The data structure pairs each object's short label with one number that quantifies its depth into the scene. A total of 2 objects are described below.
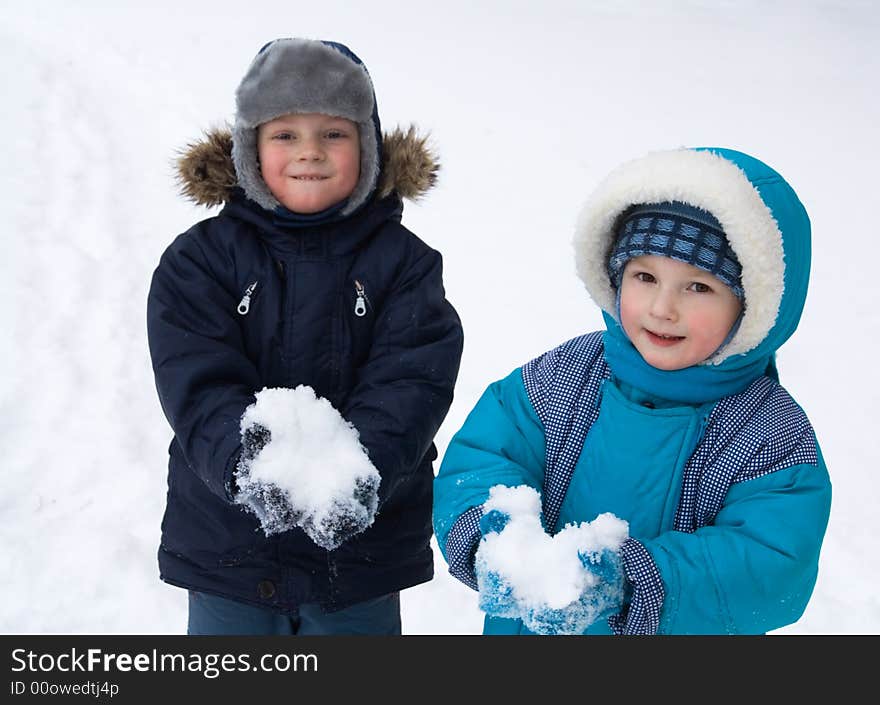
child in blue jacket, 1.81
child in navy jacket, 2.25
